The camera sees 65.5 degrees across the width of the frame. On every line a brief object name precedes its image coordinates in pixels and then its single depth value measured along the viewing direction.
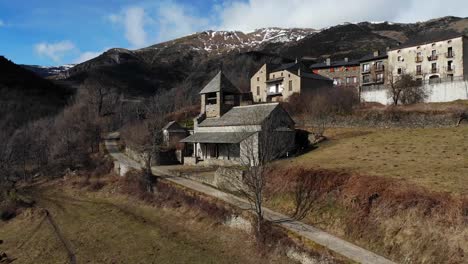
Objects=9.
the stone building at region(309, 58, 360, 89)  75.31
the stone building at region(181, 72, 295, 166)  32.28
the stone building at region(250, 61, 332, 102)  56.75
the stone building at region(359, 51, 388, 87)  67.38
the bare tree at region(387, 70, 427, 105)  43.69
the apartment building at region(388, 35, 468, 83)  53.91
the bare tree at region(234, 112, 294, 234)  19.66
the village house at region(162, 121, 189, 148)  45.97
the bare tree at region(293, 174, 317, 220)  20.26
